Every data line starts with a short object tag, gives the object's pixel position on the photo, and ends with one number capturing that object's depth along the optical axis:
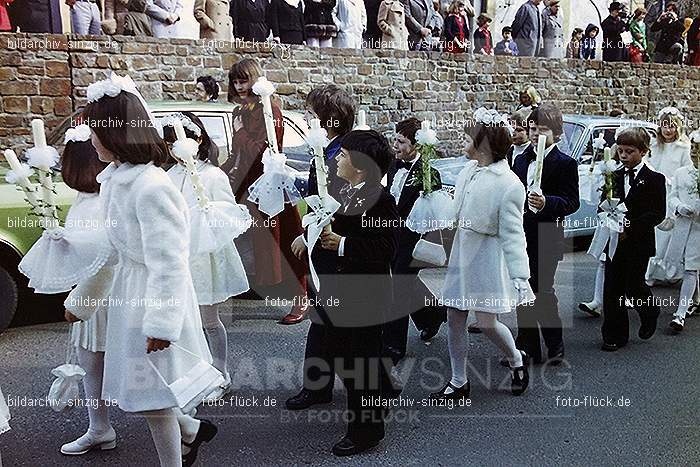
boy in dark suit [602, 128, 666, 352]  5.85
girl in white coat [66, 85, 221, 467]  3.20
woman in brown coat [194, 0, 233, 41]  11.83
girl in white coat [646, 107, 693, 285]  7.36
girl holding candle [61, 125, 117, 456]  3.87
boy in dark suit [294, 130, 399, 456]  4.03
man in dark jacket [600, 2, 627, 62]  18.67
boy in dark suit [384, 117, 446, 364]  5.39
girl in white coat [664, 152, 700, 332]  6.79
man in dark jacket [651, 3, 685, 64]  20.75
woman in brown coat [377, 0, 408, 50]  14.00
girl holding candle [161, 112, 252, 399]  4.71
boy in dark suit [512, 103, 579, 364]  5.32
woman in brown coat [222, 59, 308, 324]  6.14
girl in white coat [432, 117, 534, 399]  4.63
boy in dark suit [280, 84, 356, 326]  4.74
